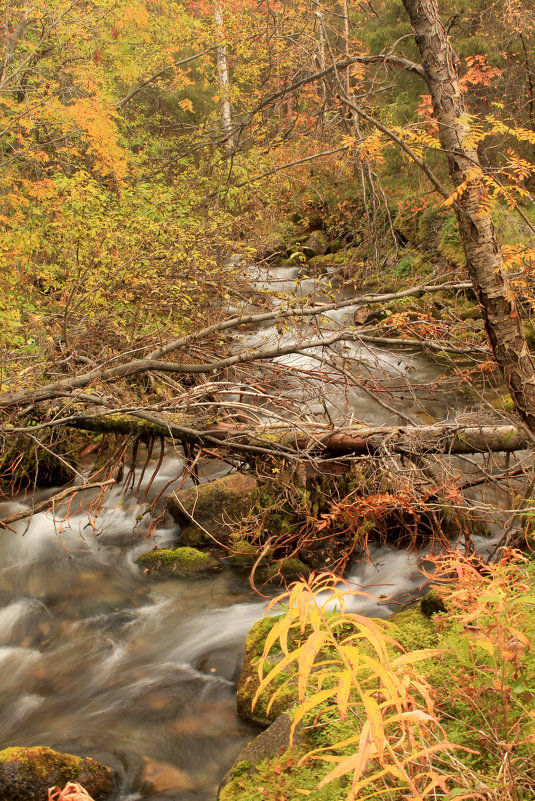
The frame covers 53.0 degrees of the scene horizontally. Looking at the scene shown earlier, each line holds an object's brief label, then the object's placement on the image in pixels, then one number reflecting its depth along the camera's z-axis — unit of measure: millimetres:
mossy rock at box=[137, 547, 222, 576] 6195
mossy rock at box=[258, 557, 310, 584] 5848
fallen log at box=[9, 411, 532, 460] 5020
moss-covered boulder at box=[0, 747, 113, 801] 3098
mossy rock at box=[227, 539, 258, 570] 6137
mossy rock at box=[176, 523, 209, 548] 6555
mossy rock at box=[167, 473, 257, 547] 6340
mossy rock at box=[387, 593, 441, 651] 3264
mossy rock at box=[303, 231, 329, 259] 17453
